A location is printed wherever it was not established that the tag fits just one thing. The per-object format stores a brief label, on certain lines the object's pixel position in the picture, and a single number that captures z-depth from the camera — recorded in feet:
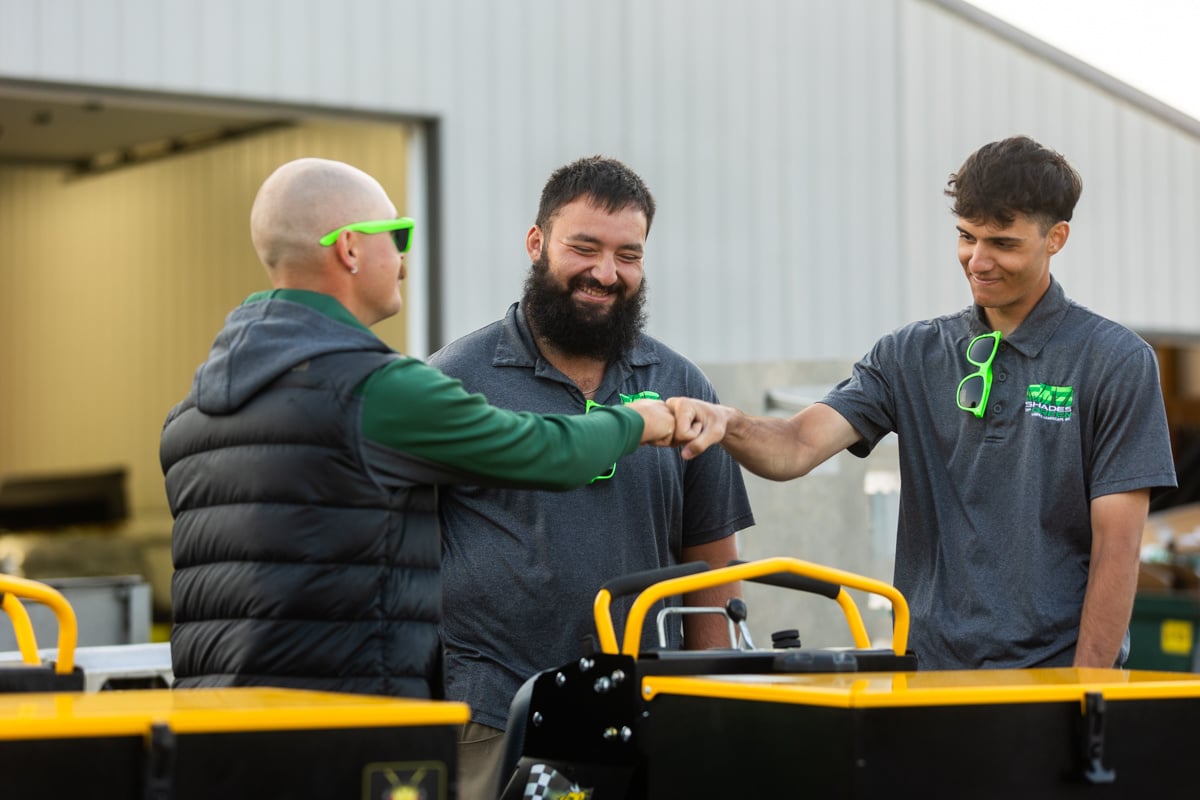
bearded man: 21.62
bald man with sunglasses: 16.58
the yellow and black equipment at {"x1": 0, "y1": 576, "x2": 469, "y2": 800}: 11.66
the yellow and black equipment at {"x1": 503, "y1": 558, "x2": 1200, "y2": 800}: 14.08
